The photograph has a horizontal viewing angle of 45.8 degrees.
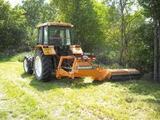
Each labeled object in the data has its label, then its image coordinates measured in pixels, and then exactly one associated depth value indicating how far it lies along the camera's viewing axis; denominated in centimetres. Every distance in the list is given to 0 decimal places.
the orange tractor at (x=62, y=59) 676
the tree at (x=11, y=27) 1639
